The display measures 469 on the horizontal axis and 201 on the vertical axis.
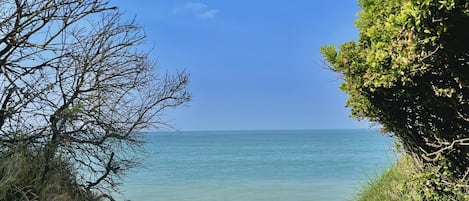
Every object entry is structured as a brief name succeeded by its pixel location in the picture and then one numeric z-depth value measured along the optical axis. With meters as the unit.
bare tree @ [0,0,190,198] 5.07
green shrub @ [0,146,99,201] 4.50
